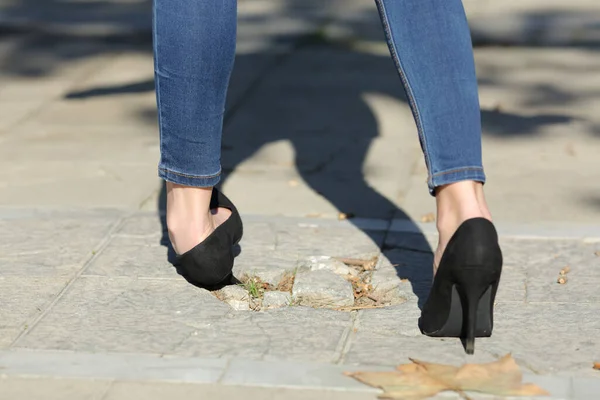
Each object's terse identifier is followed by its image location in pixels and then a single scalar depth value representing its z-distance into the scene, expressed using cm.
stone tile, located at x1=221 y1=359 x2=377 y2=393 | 377
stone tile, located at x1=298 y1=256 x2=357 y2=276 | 490
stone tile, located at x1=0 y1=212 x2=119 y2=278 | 491
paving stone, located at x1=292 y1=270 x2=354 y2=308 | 458
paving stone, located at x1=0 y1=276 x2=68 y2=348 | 426
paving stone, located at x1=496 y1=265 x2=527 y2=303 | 461
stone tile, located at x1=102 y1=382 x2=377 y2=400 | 369
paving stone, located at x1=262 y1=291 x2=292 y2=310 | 455
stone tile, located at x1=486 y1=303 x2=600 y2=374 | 396
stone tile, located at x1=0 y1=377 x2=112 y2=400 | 371
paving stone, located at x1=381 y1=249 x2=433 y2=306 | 470
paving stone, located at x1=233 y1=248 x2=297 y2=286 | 483
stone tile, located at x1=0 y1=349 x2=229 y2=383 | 384
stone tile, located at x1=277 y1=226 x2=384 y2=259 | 513
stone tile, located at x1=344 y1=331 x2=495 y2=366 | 395
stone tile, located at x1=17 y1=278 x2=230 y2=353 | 412
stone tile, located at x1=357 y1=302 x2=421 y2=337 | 424
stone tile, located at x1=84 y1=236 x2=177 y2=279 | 483
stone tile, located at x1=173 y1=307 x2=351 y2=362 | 402
